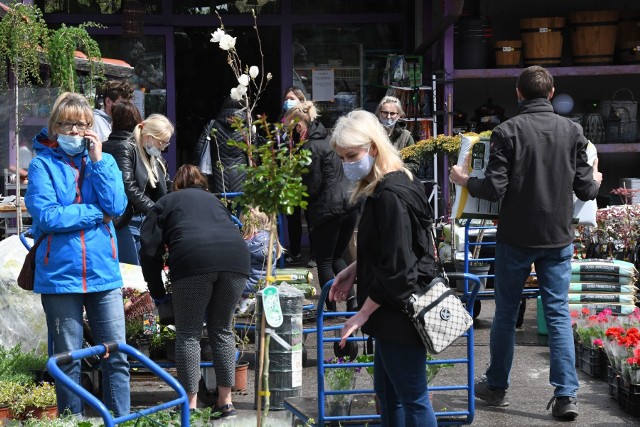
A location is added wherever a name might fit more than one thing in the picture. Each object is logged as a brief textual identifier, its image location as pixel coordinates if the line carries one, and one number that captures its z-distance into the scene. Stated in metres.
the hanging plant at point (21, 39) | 14.49
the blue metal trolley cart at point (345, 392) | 9.45
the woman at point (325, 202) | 14.38
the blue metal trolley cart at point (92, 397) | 6.39
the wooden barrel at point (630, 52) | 21.29
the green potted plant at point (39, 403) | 10.56
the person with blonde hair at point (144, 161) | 12.72
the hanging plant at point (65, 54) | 14.91
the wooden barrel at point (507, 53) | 21.11
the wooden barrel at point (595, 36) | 21.25
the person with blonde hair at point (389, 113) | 16.75
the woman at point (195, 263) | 10.47
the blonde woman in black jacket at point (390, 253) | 7.86
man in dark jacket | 10.95
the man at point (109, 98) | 13.35
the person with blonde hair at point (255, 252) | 13.04
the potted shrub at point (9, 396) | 10.49
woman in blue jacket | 9.37
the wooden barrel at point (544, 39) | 21.15
